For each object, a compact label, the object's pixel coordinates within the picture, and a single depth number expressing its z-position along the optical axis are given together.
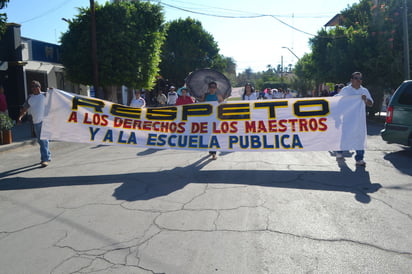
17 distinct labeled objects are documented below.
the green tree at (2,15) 10.24
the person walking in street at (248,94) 9.80
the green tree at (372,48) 18.34
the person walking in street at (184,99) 10.46
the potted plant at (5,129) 11.02
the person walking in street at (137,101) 10.95
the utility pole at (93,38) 16.50
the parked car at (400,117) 7.92
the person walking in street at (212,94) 8.15
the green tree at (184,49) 38.68
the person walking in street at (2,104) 13.90
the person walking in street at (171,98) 15.47
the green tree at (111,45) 18.34
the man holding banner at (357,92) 6.87
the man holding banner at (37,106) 7.59
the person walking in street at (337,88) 11.71
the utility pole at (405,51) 16.14
